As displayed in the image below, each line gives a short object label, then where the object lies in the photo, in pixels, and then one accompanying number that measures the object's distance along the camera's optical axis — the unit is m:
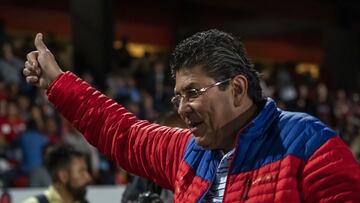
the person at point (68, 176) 8.12
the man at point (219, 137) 3.47
